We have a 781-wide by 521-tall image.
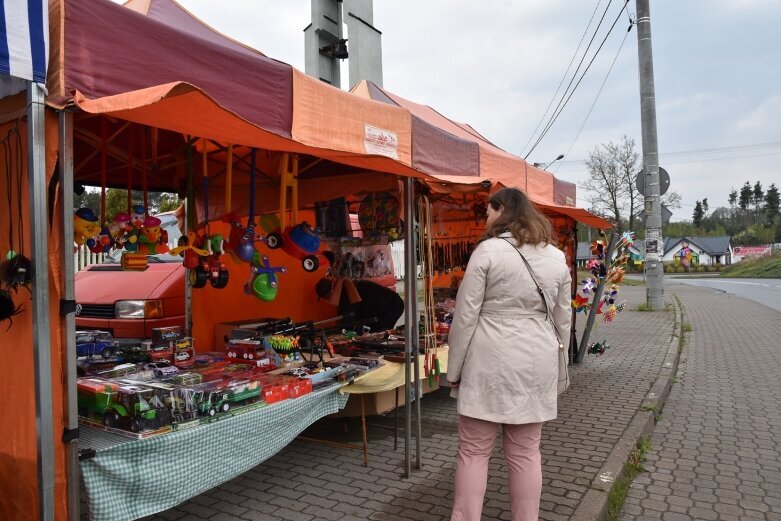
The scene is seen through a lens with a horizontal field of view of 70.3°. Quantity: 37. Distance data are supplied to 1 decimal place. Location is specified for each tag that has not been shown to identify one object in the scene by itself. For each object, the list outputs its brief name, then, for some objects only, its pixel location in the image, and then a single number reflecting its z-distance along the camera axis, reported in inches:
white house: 3034.0
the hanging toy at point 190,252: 157.2
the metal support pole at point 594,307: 278.4
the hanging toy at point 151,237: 158.6
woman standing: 105.5
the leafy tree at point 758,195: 3885.3
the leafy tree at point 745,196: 4077.3
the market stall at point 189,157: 88.1
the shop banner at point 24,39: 79.7
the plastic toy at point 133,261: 154.0
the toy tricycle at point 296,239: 173.3
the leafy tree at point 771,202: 3299.7
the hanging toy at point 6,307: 91.0
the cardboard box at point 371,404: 170.6
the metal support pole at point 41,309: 83.7
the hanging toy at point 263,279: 171.8
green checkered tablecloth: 94.0
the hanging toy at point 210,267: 160.9
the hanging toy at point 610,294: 286.0
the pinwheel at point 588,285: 276.8
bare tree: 1450.5
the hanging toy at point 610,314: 283.4
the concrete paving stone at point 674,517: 134.8
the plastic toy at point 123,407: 102.6
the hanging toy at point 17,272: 85.4
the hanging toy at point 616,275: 281.1
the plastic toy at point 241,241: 165.8
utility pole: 510.3
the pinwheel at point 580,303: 283.0
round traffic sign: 474.3
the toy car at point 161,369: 138.1
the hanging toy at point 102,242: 145.8
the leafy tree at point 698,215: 4011.3
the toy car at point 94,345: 152.8
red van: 200.1
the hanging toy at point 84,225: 126.8
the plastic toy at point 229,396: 114.0
